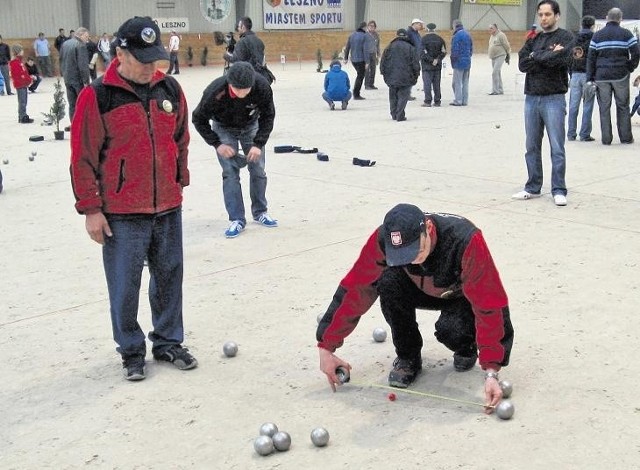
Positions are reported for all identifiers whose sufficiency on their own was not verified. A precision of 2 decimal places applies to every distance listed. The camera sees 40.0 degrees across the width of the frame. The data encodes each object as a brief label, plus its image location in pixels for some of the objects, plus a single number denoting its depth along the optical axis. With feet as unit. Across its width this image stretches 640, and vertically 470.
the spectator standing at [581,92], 43.88
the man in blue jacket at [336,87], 60.70
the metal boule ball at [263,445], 13.02
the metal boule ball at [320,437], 13.25
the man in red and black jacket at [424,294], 13.12
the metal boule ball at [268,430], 13.41
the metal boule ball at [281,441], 13.19
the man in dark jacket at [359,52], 68.13
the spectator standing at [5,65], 84.43
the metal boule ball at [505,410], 13.85
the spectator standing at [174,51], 108.78
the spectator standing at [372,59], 70.18
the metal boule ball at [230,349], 17.03
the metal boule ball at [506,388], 14.71
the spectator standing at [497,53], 70.08
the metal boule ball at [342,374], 15.08
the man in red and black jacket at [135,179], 15.07
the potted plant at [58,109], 48.75
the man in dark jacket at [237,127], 25.25
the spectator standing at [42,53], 106.11
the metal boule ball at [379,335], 17.56
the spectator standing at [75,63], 51.16
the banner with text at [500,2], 162.98
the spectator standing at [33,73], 85.46
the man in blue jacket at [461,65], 62.85
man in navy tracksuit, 40.45
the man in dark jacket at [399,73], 53.26
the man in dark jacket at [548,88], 28.19
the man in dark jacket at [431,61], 61.46
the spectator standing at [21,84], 57.26
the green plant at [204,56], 127.44
